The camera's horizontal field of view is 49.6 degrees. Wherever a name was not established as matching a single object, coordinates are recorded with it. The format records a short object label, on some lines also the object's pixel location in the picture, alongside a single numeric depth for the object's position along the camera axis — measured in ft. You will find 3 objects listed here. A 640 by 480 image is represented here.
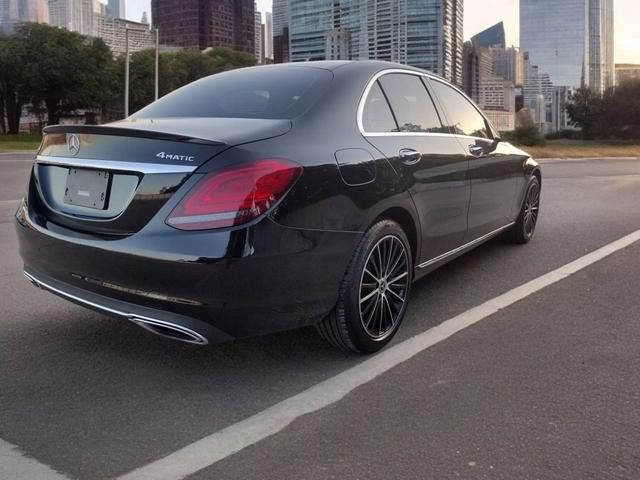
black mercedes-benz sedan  10.08
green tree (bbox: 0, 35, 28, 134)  177.27
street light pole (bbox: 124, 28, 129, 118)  131.52
